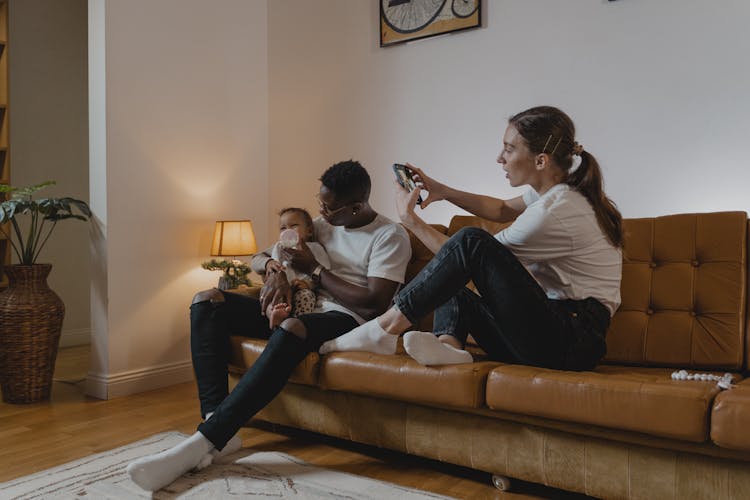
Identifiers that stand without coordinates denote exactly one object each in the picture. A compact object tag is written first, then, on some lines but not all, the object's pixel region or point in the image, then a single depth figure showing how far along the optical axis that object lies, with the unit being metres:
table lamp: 3.37
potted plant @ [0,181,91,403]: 2.87
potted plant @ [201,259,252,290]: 3.36
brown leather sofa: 1.57
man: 2.03
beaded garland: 1.65
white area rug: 1.86
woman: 1.87
